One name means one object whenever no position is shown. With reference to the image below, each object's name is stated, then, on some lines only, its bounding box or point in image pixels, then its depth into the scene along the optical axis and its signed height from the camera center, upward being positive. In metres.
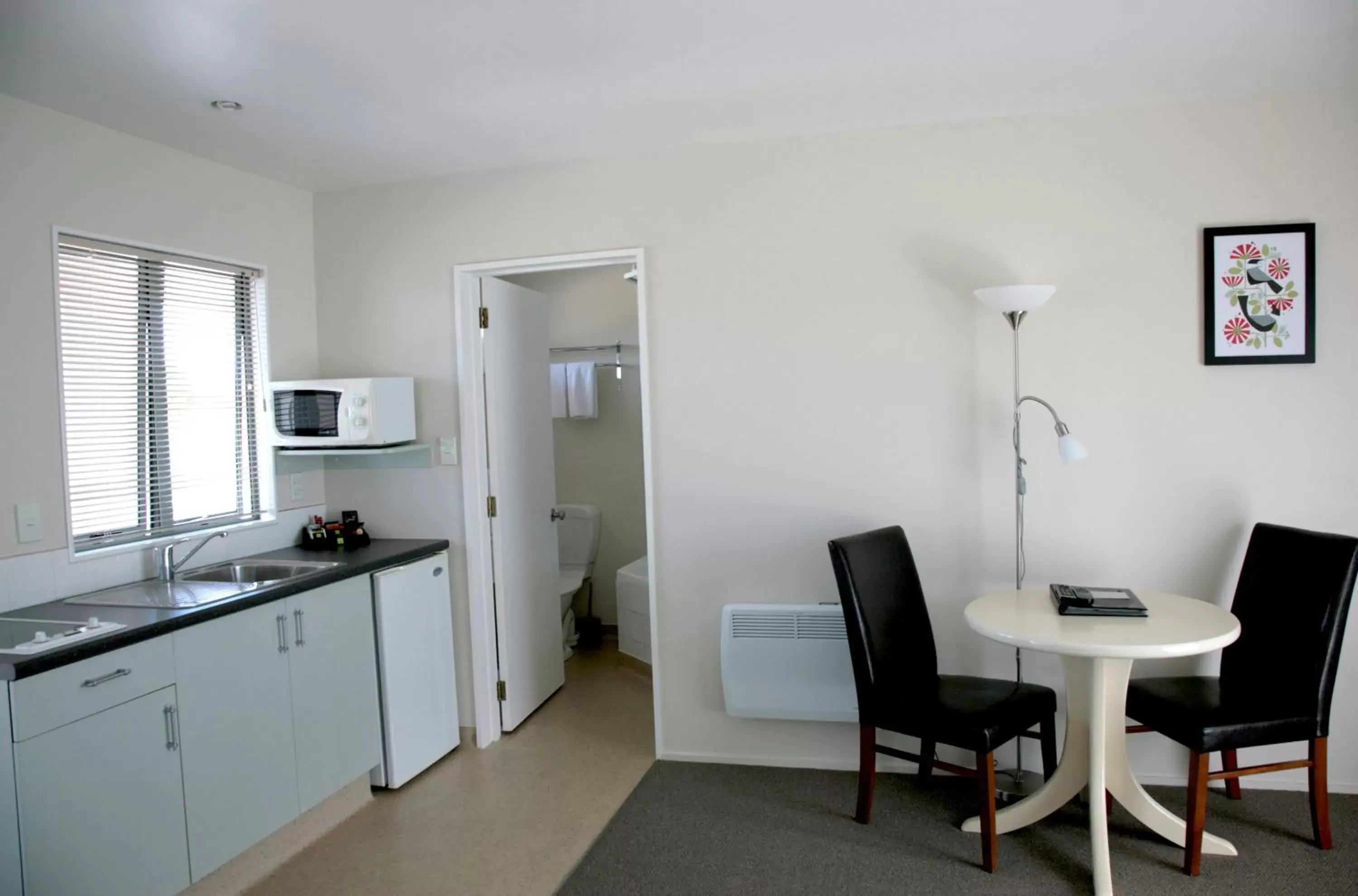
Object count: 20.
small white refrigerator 3.12 -0.94
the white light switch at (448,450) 3.50 -0.11
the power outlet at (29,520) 2.45 -0.26
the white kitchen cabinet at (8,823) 1.86 -0.85
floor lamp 2.68 -0.12
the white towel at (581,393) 4.85 +0.15
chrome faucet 2.77 -0.44
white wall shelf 3.27 -0.14
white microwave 3.18 +0.04
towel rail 4.88 +0.40
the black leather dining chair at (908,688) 2.46 -0.89
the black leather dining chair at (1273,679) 2.39 -0.82
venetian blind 2.68 +0.13
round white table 2.27 -0.76
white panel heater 3.05 -0.90
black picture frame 2.79 +0.35
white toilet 4.85 -0.70
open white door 3.61 -0.34
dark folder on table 2.48 -0.58
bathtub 4.33 -0.99
